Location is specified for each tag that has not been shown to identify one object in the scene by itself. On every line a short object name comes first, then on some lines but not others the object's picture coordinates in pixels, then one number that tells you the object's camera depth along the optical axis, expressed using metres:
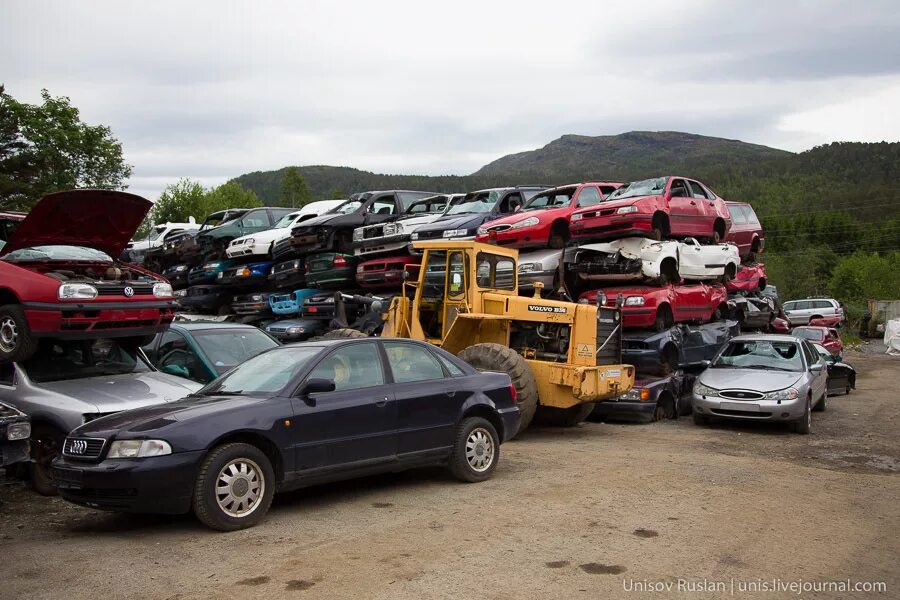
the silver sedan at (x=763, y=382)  12.54
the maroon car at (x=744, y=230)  20.14
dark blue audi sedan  6.28
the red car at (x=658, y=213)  15.02
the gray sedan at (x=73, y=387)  8.31
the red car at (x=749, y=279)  19.80
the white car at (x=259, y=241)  20.67
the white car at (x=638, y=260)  15.13
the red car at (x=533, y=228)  15.63
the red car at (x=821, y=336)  24.72
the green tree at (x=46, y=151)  39.06
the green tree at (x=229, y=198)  69.44
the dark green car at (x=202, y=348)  10.39
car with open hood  9.10
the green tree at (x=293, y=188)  84.00
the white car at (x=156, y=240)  25.11
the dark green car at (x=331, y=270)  18.38
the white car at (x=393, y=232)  17.55
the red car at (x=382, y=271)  17.17
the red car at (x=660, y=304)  14.76
